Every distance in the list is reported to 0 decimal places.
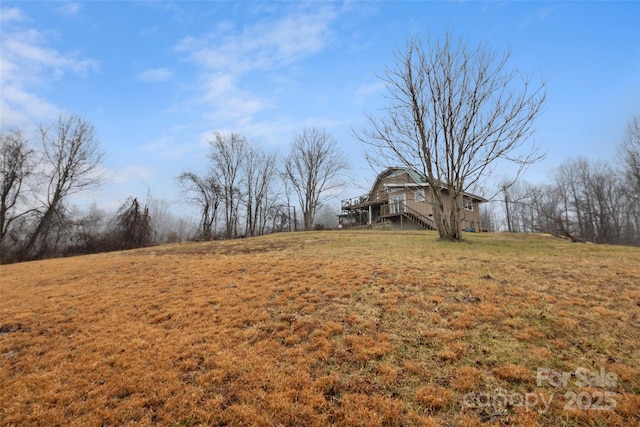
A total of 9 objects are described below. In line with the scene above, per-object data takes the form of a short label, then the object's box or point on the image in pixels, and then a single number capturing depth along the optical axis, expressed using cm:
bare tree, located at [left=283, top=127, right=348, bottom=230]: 3388
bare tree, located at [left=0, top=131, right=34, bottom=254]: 2231
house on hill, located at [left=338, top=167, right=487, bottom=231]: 2525
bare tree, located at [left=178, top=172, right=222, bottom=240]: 2939
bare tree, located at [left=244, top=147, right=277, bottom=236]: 3318
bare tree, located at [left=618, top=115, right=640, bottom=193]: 2538
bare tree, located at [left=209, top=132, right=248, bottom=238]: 3125
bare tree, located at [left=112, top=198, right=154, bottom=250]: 2306
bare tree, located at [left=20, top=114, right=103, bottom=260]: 2127
